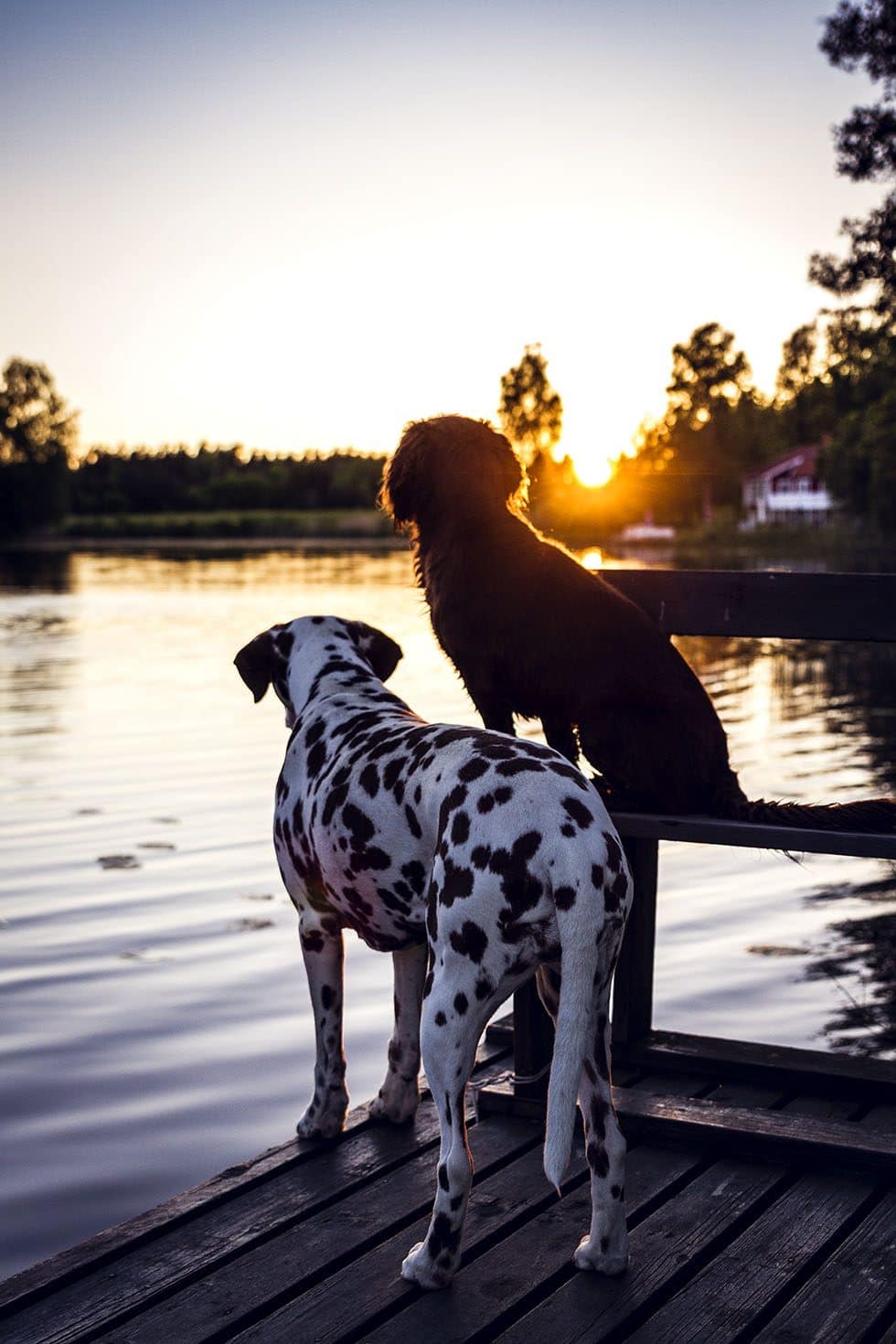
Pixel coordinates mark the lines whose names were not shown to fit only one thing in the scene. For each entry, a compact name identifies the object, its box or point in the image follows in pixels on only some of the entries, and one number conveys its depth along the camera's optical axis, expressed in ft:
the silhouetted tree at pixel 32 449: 345.72
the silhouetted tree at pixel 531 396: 360.93
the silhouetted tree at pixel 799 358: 318.65
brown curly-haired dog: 15.52
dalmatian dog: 10.85
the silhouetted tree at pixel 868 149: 105.60
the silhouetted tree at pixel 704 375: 337.72
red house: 309.38
